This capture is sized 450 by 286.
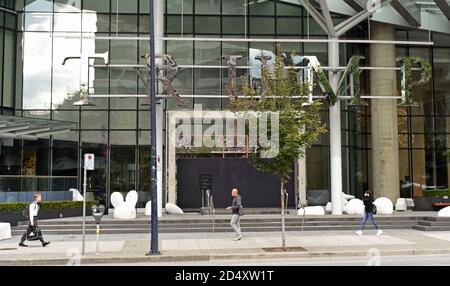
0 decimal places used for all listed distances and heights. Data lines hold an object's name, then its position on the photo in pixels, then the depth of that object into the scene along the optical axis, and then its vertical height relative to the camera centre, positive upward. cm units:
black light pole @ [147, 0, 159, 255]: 1496 +54
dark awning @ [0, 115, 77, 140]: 2442 +225
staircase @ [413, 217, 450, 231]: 2114 -215
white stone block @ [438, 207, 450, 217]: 2219 -172
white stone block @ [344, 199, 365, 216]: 2502 -171
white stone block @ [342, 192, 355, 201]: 2967 -142
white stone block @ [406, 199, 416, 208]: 3037 -181
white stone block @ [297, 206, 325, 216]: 2465 -181
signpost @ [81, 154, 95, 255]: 1608 +37
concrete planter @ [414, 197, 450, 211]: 2786 -165
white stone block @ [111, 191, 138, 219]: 2355 -153
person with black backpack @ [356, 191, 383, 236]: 1967 -135
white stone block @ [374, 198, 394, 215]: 2556 -167
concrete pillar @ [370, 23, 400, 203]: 3192 +295
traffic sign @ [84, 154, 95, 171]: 1608 +35
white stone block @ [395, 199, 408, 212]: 2875 -182
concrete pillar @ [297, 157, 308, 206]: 2822 -53
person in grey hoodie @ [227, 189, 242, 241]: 1777 -129
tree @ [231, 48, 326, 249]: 1642 +188
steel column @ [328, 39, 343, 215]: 2517 +136
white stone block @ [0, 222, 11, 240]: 1958 -212
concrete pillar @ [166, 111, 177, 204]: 2783 +14
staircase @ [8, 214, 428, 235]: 2134 -215
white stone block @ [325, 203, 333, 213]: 2708 -186
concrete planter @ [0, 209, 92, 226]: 2204 -183
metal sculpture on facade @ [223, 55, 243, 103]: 2431 +473
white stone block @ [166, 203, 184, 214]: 2650 -180
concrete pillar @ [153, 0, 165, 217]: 2430 +591
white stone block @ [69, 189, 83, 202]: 2681 -113
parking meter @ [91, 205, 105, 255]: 1565 -124
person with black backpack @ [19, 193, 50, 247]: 1702 -177
